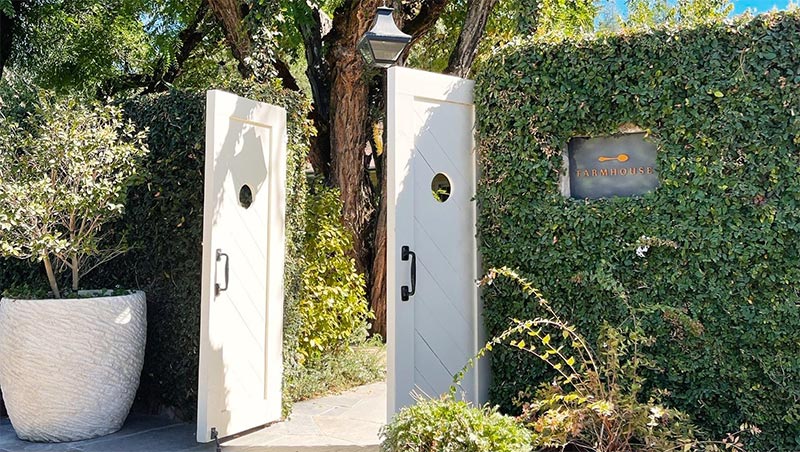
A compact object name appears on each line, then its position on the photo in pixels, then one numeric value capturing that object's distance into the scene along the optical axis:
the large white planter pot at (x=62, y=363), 4.11
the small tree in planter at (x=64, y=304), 4.07
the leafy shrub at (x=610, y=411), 3.16
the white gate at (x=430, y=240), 3.79
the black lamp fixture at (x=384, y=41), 3.89
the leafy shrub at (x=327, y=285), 5.43
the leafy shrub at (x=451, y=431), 2.86
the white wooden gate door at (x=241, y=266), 3.97
